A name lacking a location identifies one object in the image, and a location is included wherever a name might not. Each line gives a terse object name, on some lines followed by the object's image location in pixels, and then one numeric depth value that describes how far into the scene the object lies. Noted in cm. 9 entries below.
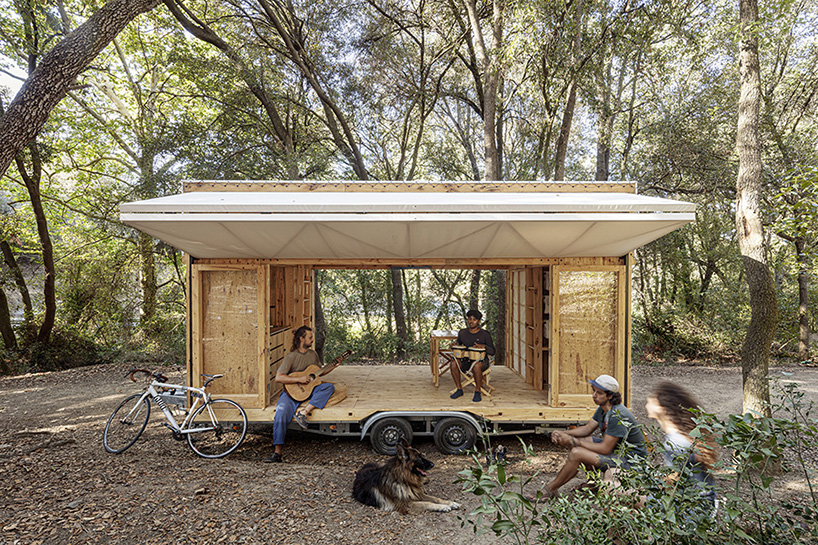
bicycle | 459
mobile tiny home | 405
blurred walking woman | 254
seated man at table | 543
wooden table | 600
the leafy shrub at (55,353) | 898
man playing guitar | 460
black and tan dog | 339
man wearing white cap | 304
